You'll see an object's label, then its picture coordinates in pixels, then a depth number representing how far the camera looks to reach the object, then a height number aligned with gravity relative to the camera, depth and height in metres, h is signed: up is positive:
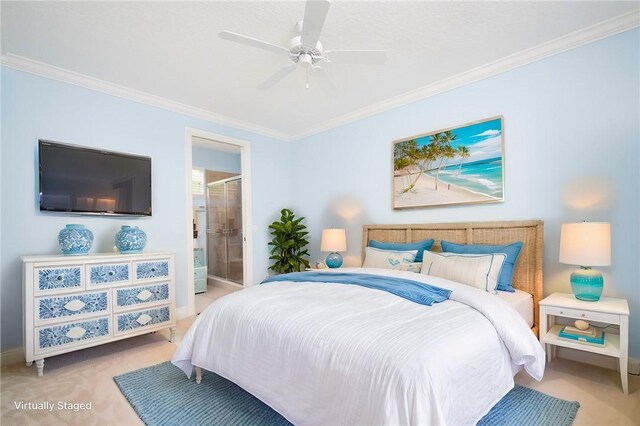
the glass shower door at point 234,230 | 5.39 -0.25
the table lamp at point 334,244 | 4.04 -0.38
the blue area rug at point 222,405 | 1.82 -1.17
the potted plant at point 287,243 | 4.66 -0.41
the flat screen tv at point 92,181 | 2.90 +0.37
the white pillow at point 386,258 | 3.21 -0.46
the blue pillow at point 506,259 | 2.66 -0.40
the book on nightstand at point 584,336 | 2.16 -0.88
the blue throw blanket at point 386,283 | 2.02 -0.51
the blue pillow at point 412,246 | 3.27 -0.35
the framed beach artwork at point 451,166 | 3.04 +0.48
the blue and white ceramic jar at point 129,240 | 3.06 -0.21
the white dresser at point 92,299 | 2.44 -0.70
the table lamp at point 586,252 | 2.16 -0.29
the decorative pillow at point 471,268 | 2.54 -0.47
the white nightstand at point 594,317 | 2.02 -0.71
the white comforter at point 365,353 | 1.25 -0.66
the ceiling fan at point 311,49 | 1.83 +1.14
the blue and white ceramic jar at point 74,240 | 2.74 -0.19
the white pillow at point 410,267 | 3.08 -0.52
